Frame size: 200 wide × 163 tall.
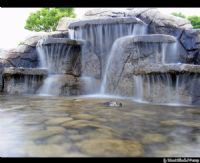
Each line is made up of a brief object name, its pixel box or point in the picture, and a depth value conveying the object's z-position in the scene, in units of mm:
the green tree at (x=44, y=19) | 24688
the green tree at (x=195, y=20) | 25044
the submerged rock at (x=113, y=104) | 5470
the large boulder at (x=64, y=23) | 12781
